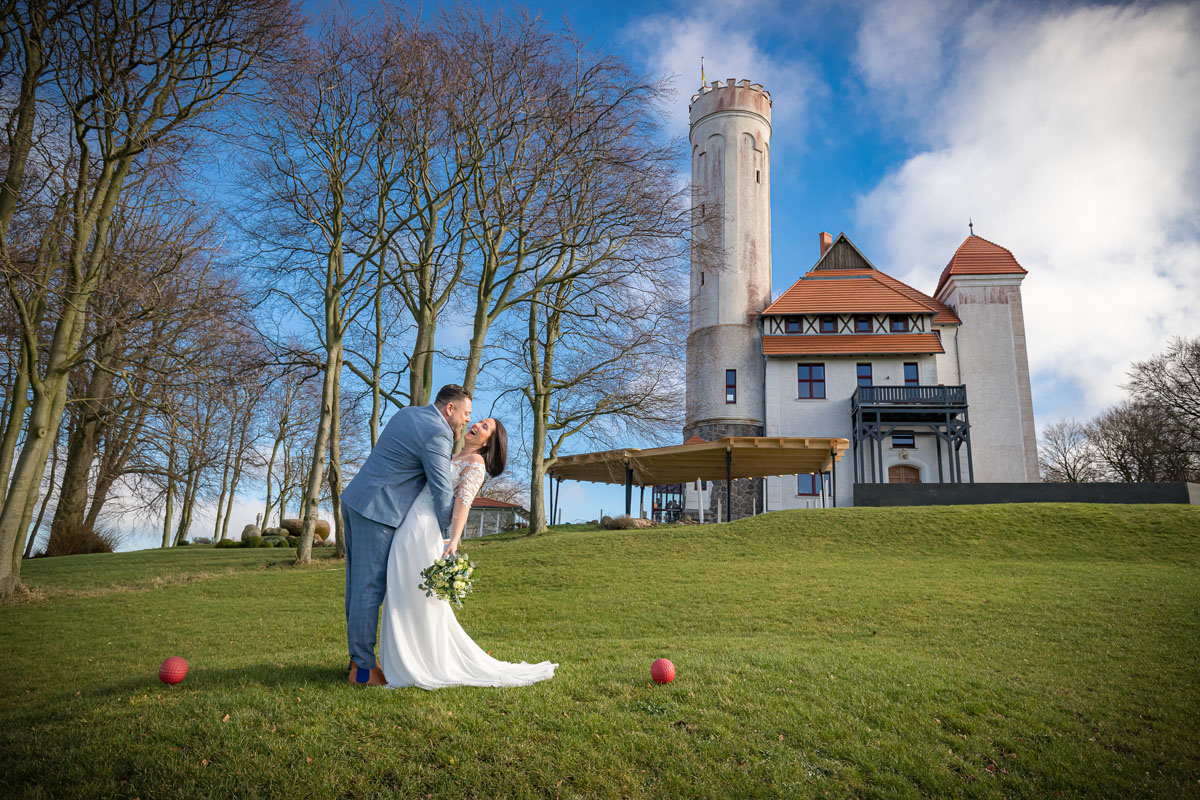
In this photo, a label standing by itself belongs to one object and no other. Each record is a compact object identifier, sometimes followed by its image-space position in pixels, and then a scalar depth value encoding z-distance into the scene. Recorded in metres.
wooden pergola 24.05
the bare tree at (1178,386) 32.41
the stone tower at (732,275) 35.28
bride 4.80
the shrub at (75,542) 22.75
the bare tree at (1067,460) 43.19
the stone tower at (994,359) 32.38
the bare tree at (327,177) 16.06
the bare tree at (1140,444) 33.28
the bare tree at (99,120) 12.61
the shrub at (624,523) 25.77
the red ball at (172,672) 5.22
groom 4.86
